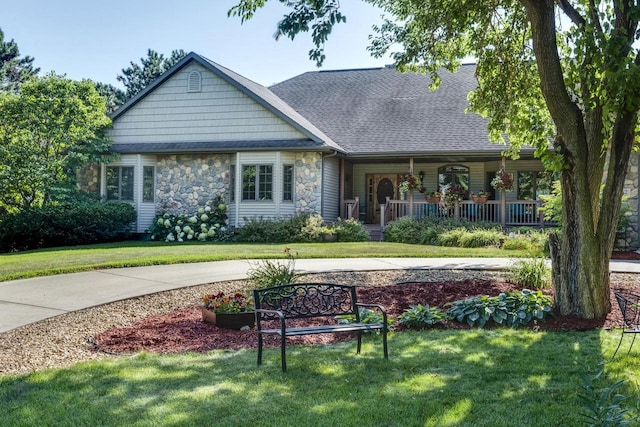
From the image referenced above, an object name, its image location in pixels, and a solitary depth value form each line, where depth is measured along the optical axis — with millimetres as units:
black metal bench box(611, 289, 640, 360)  4659
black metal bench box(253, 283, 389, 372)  4442
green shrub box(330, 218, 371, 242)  17641
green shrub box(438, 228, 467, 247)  16312
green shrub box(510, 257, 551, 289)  7996
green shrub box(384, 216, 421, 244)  17328
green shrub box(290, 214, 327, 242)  17328
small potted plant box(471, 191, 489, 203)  18547
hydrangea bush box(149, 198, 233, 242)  18500
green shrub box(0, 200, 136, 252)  16531
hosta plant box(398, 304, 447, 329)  6145
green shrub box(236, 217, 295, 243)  17484
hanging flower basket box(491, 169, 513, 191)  17844
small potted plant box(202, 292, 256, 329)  6230
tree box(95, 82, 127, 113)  41188
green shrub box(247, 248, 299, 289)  7238
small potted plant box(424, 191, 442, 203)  19098
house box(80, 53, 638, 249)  18781
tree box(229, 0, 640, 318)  5402
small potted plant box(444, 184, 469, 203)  18844
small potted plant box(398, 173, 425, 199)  18859
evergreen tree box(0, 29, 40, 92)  37875
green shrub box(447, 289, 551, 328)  6184
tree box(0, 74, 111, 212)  17531
